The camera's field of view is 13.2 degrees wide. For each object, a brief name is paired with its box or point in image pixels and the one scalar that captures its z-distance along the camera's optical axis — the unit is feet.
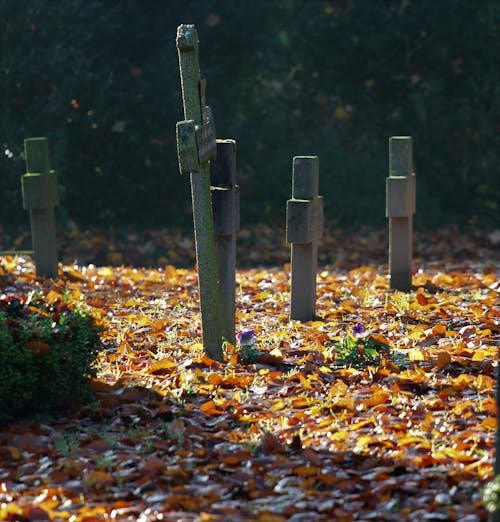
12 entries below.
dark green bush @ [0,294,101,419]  33.50
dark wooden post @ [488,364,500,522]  24.15
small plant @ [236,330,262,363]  40.59
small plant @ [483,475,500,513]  23.11
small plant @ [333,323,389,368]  39.63
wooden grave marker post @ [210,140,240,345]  42.37
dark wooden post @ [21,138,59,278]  61.23
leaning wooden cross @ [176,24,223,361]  39.42
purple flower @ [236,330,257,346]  41.30
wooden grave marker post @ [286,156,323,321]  48.06
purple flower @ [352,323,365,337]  41.47
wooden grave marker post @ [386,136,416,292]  55.49
